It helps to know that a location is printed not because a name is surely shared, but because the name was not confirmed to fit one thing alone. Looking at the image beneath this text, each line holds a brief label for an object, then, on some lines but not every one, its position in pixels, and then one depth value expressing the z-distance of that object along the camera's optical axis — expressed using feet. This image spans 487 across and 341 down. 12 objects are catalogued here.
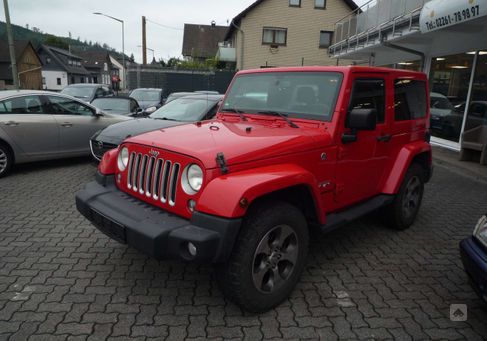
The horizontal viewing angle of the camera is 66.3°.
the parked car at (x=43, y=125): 21.63
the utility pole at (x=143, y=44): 101.81
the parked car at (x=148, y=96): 48.42
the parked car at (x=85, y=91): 46.55
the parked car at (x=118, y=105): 35.29
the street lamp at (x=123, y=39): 102.36
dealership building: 26.66
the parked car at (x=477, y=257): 8.52
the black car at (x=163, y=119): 21.20
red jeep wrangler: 8.46
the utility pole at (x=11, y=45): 39.37
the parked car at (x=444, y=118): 35.01
